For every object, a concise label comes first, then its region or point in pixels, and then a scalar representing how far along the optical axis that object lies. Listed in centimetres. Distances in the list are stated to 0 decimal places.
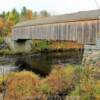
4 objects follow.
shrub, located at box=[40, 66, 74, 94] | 1326
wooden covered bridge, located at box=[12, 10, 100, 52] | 1756
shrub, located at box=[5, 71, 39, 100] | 1204
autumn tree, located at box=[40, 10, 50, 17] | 8461
